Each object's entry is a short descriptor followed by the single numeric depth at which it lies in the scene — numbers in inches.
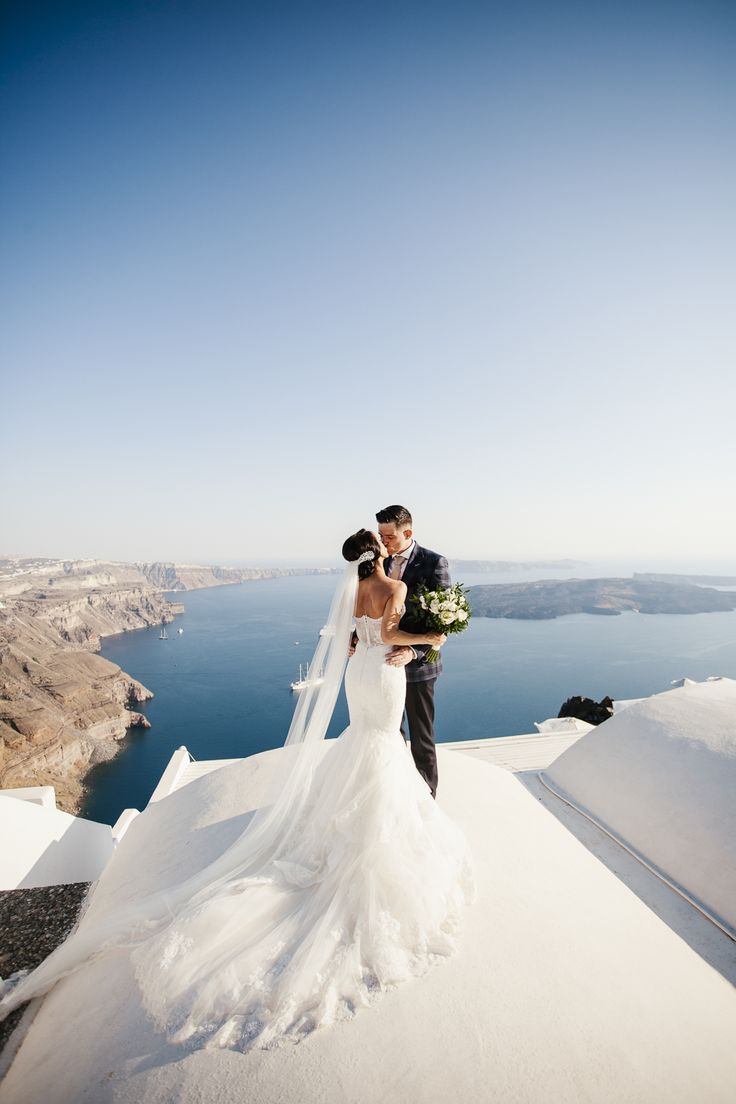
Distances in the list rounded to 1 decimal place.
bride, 71.6
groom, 117.0
